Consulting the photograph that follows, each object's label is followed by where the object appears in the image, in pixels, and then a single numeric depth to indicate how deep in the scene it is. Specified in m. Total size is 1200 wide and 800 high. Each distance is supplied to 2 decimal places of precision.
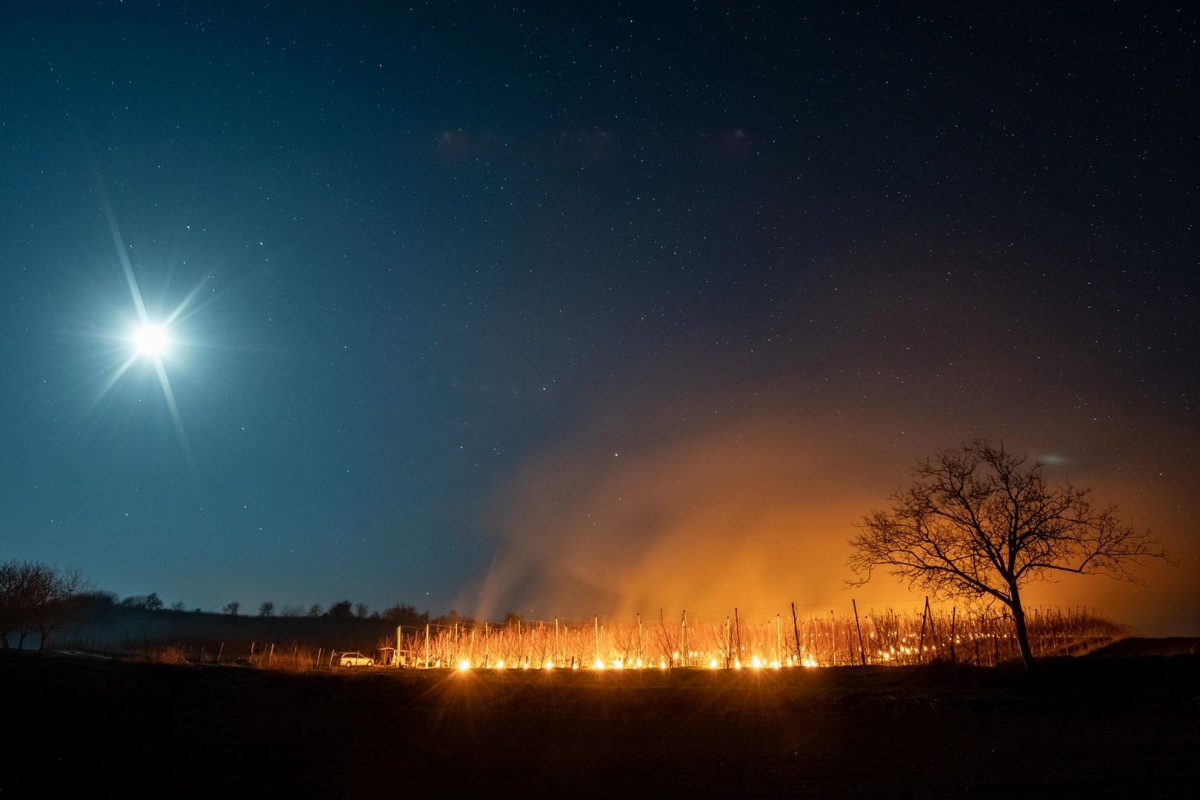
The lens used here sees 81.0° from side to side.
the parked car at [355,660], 38.09
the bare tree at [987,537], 20.66
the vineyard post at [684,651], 30.73
